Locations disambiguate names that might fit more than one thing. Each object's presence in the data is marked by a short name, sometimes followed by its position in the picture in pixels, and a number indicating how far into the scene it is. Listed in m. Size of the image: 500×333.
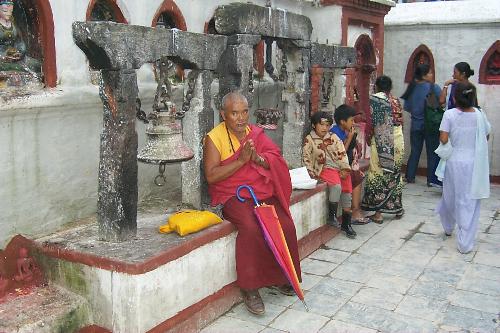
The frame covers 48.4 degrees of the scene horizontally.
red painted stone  4.32
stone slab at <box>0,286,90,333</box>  3.88
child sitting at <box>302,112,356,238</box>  6.87
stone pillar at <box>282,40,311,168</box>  7.16
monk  4.95
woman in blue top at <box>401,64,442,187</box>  10.12
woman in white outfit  6.48
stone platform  4.05
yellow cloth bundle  4.68
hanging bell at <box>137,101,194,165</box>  4.39
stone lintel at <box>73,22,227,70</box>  4.06
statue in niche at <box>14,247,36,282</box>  4.40
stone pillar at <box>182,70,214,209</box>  5.30
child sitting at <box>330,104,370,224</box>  7.07
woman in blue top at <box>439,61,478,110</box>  8.88
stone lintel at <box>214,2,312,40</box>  5.58
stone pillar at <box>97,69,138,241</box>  4.34
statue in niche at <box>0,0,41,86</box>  4.95
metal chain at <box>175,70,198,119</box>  5.24
